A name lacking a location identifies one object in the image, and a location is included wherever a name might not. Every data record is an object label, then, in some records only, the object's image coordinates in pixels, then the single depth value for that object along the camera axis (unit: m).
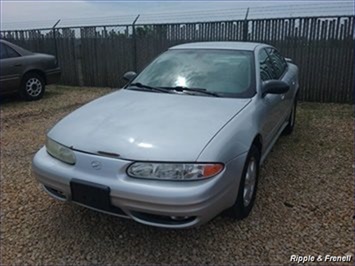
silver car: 2.42
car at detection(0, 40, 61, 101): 8.01
